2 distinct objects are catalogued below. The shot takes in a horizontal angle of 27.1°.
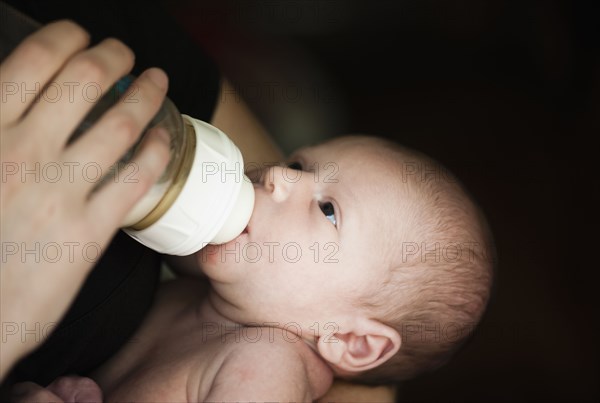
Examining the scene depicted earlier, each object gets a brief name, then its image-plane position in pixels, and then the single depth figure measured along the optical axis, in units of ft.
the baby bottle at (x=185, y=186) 1.75
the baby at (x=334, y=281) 1.94
